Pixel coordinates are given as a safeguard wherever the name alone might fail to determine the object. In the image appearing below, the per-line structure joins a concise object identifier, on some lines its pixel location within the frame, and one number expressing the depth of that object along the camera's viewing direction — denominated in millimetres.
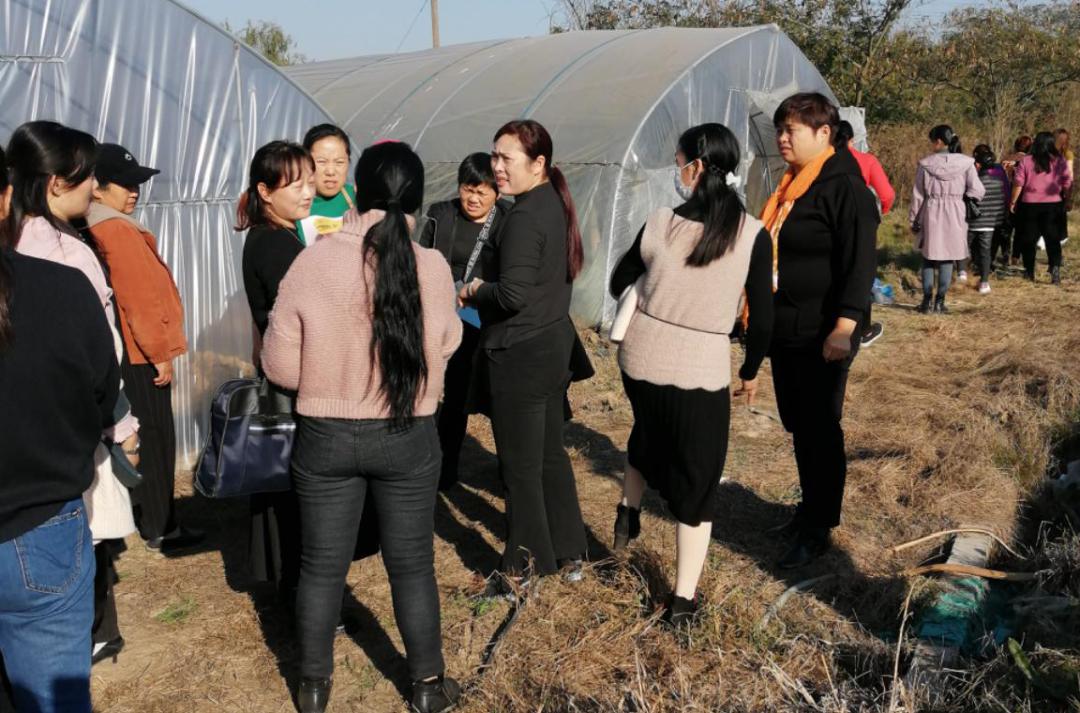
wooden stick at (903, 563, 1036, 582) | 3857
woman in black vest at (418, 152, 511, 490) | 4160
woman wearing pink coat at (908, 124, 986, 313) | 9781
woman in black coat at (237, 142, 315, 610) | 3645
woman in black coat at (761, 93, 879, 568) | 3826
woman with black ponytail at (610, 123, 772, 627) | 3359
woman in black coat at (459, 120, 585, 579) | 3625
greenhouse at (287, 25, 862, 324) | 8773
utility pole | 24891
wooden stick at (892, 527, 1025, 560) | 4301
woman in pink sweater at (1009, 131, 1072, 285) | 10922
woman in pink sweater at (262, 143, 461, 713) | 2826
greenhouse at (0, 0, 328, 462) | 5043
